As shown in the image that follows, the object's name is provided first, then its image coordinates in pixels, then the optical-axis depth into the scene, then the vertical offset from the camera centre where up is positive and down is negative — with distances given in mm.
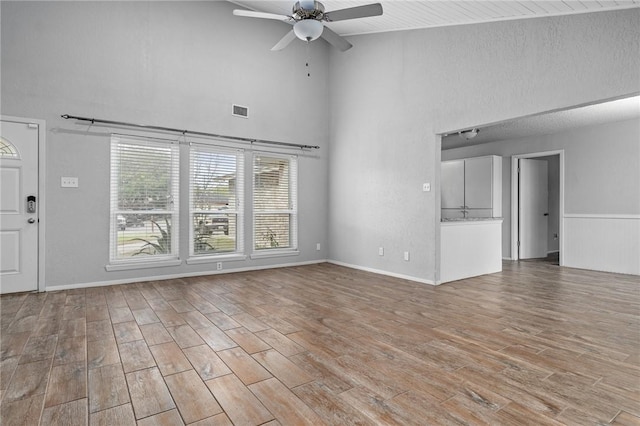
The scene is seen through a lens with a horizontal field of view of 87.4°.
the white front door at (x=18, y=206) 4000 +78
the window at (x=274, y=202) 5914 +192
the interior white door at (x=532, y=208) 7352 +110
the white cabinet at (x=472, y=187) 7223 +583
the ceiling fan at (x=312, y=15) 3160 +1924
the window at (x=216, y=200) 5285 +201
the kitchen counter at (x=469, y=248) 4883 -549
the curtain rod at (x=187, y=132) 4369 +1238
